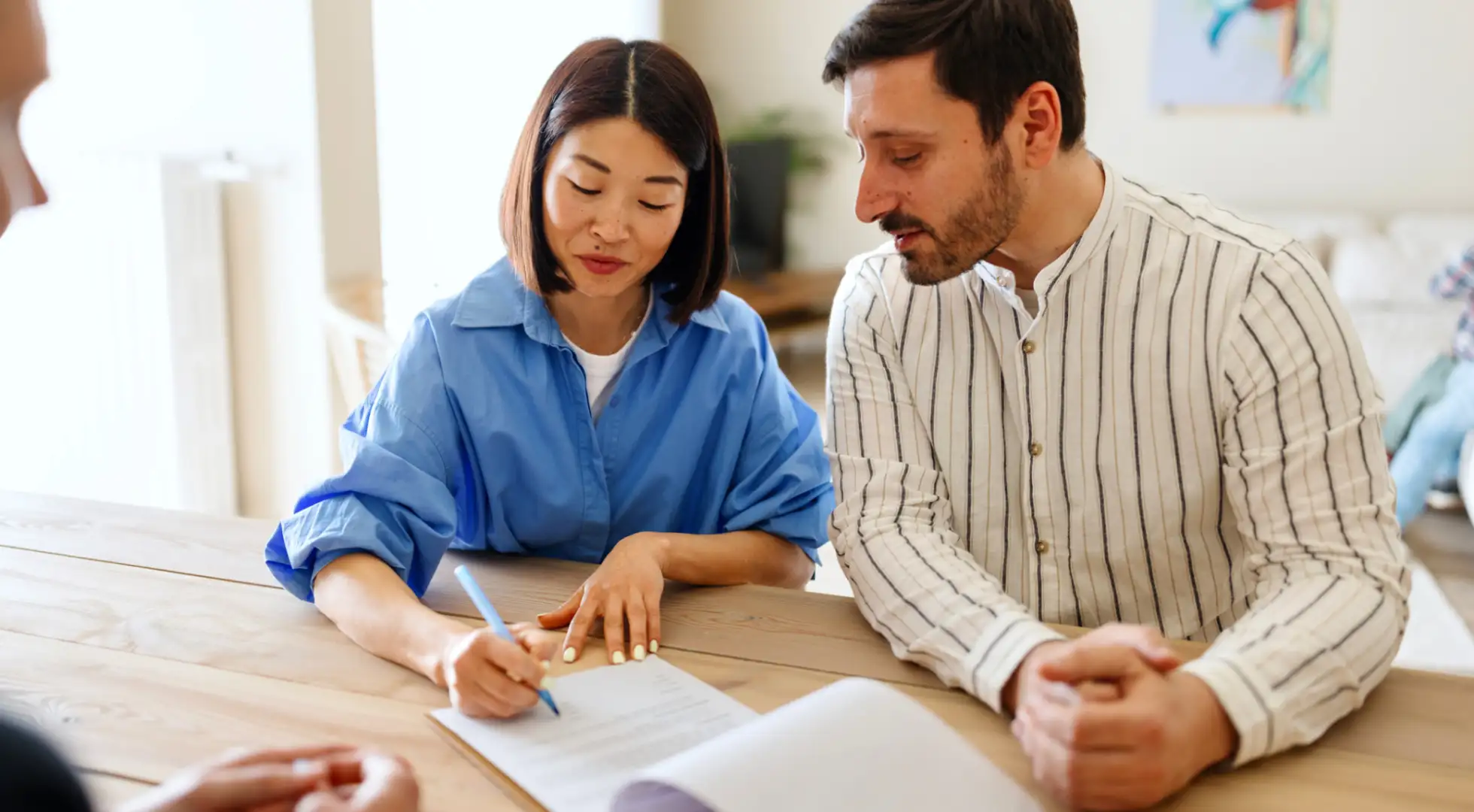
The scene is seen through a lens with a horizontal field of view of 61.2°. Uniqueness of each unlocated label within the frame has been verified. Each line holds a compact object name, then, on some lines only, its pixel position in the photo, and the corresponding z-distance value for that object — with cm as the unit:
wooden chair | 232
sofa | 421
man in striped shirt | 113
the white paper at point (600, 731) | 90
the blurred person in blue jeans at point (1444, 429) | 367
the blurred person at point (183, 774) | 49
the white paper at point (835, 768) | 80
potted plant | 534
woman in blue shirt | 128
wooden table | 93
